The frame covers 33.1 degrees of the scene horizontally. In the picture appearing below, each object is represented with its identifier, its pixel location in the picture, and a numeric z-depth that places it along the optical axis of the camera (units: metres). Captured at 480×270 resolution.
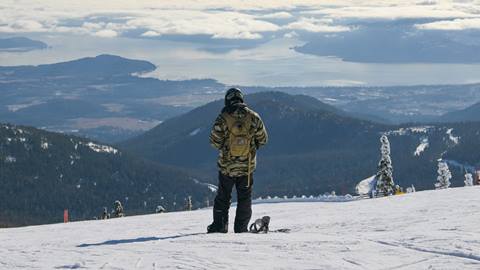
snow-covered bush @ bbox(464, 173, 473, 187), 67.82
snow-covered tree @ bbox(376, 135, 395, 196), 49.19
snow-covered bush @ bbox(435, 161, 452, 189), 64.88
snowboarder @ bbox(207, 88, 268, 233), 13.17
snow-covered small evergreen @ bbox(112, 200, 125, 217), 55.97
